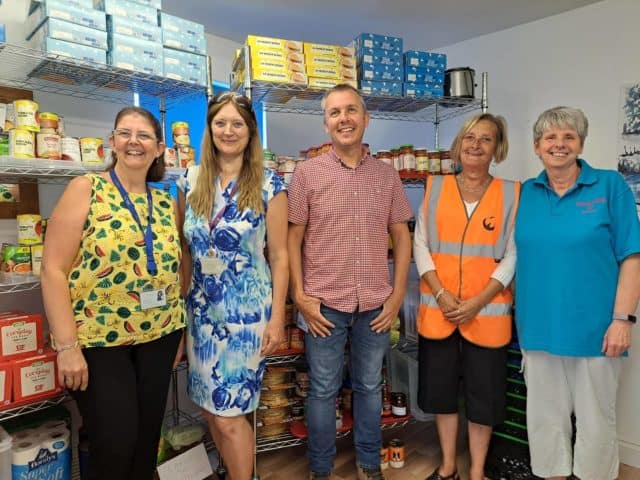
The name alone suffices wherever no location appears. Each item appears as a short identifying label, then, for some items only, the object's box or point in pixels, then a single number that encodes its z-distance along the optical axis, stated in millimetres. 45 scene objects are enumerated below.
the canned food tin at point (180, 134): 2033
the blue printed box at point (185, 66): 1886
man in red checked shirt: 1768
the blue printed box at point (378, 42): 2367
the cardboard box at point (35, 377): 1567
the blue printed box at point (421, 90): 2465
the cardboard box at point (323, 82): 2229
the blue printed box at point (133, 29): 1744
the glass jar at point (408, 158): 2424
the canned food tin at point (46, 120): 1674
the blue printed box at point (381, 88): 2371
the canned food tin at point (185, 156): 2016
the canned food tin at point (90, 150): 1748
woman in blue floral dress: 1569
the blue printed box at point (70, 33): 1620
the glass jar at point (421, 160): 2447
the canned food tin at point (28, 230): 1688
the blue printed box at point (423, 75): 2467
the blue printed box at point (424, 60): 2451
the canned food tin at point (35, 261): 1669
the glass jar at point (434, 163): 2486
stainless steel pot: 2547
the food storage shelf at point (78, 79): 1668
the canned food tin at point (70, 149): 1706
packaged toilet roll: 1613
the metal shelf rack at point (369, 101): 2188
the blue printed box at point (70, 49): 1621
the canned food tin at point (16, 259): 1640
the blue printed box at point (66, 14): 1622
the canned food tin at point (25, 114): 1609
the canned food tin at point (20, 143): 1583
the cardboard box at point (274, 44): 2125
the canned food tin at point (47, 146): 1647
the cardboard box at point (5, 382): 1537
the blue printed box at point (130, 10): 1752
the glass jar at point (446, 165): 2518
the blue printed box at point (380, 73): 2371
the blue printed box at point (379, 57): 2367
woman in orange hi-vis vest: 1829
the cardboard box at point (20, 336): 1576
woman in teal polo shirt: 1624
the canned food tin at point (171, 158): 1971
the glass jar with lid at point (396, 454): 2197
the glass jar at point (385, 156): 2479
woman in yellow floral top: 1340
